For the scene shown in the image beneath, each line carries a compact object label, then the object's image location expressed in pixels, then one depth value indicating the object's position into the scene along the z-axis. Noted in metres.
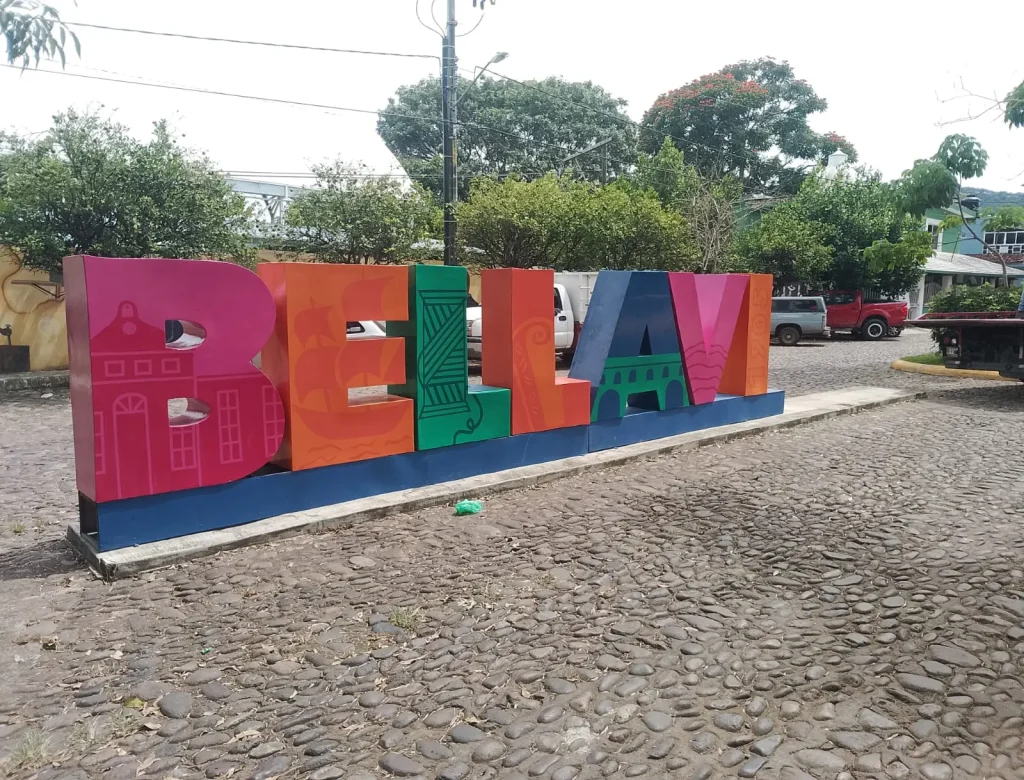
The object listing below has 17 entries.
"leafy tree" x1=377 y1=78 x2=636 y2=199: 37.34
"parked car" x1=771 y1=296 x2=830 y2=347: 23.86
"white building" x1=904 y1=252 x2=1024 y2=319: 37.16
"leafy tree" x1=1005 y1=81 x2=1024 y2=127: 6.24
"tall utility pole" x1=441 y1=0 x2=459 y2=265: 16.08
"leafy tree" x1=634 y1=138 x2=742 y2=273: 25.75
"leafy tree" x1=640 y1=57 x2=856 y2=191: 38.41
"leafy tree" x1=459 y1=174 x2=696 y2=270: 19.03
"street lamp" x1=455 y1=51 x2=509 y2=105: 18.28
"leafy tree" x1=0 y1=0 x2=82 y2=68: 2.68
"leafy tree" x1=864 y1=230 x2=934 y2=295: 18.56
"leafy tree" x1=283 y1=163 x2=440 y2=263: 17.95
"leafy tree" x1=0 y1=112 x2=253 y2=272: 12.69
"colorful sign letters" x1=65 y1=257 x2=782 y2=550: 4.96
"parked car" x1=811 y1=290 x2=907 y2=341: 26.19
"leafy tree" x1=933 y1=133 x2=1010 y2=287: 14.01
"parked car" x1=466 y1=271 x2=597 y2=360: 14.89
